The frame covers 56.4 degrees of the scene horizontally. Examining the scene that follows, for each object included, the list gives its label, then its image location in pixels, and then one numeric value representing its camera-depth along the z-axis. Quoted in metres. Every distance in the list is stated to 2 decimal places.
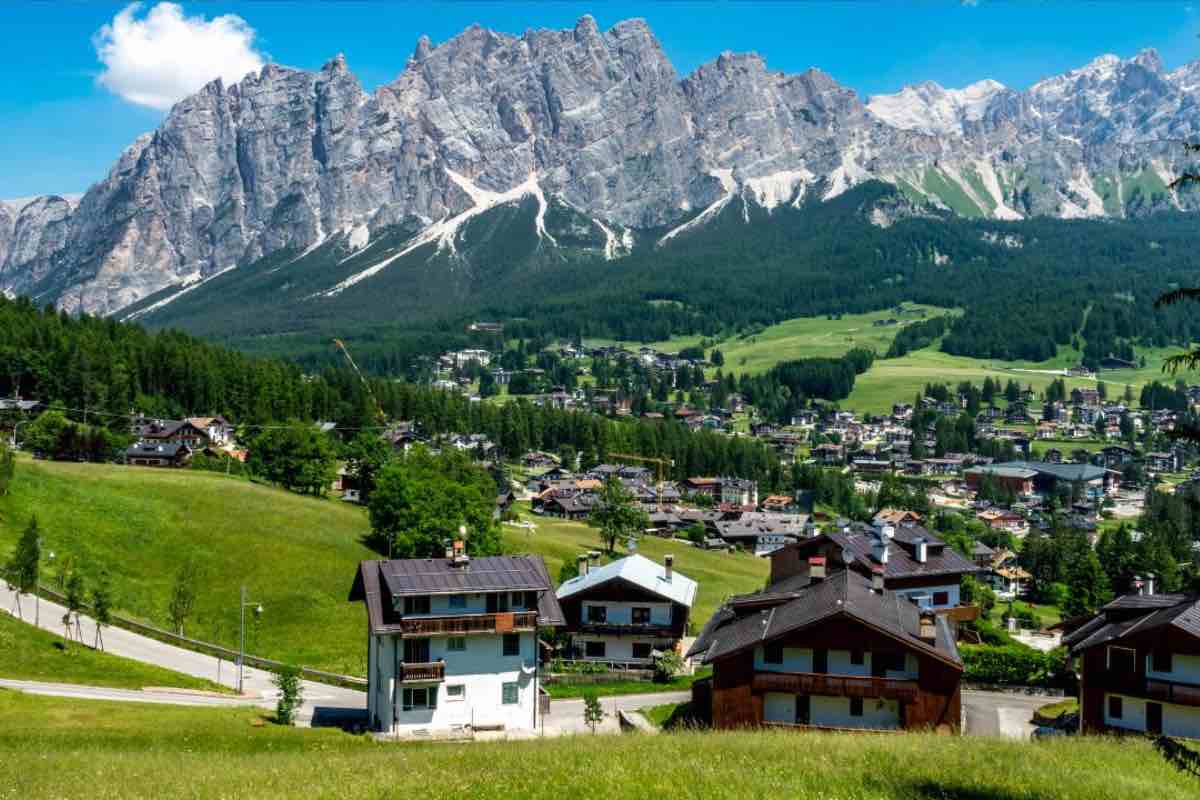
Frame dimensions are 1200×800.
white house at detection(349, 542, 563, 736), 51.19
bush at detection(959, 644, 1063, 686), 58.25
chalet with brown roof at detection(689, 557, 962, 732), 44.06
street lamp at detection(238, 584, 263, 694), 61.91
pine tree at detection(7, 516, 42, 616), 65.94
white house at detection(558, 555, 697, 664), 68.75
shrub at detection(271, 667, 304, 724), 50.12
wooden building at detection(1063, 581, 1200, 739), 43.84
